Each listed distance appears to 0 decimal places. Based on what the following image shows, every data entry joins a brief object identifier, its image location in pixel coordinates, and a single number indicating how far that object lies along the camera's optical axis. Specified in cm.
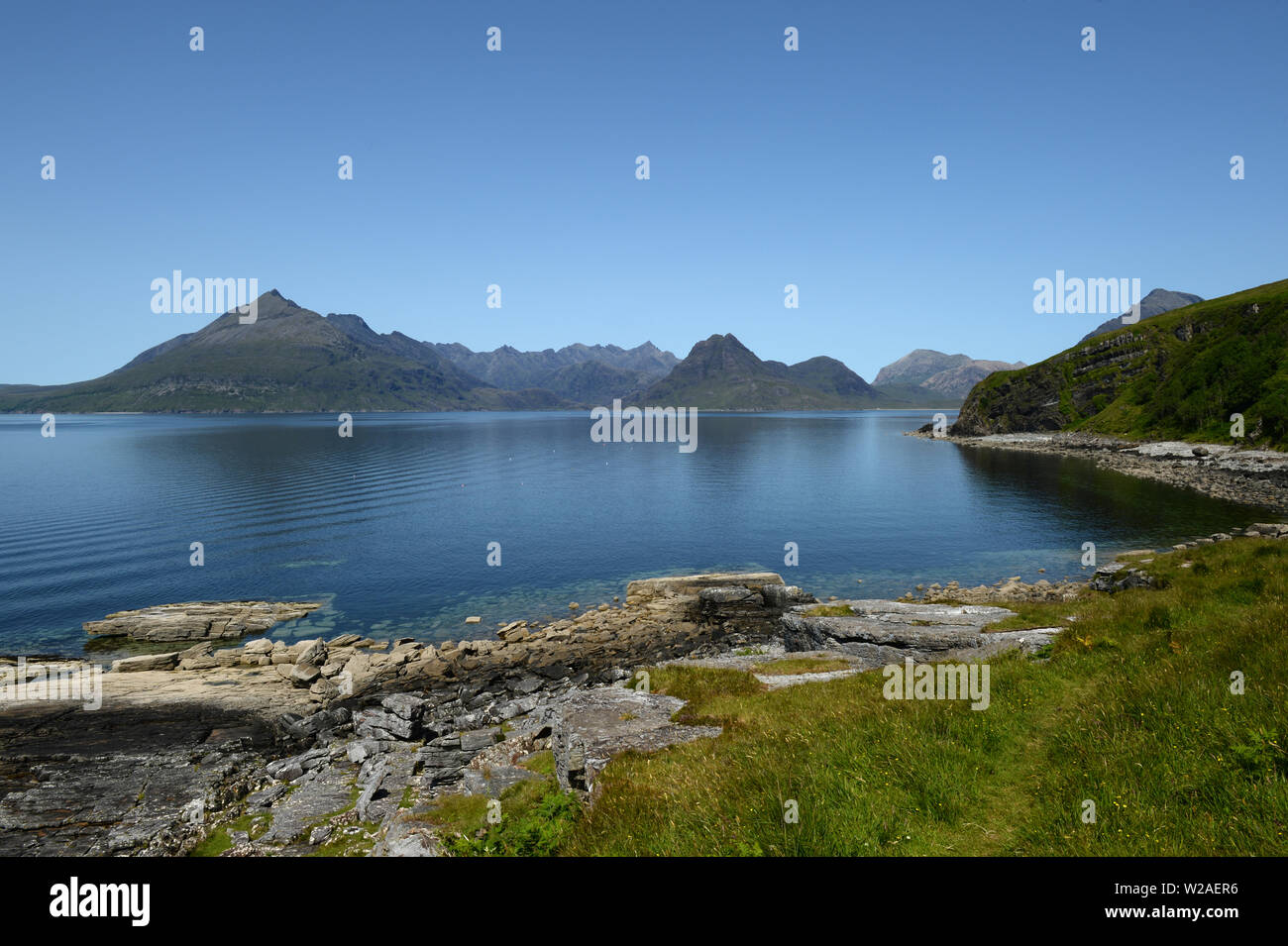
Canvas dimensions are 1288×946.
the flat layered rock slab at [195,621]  3834
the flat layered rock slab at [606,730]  1301
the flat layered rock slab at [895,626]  2423
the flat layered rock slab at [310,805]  1705
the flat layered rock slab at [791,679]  1855
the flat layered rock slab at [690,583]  4628
